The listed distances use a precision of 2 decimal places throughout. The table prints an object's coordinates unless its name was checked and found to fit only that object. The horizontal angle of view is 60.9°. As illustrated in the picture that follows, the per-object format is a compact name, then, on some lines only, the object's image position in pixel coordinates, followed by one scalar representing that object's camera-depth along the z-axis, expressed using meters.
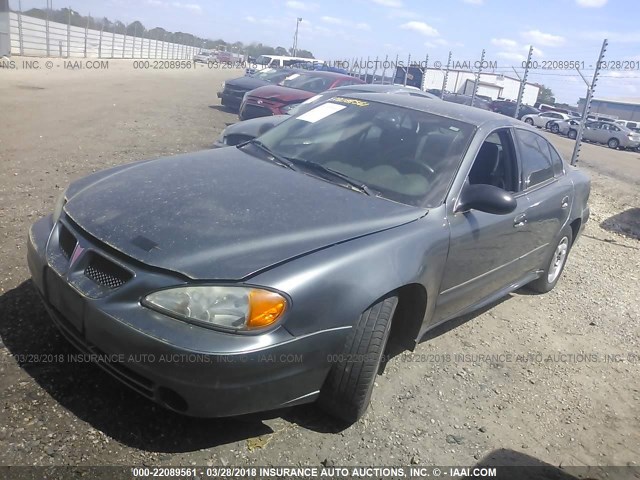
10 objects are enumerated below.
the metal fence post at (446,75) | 21.95
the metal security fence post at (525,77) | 15.10
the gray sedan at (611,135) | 30.20
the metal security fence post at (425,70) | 24.02
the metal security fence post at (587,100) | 11.06
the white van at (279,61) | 31.25
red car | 10.88
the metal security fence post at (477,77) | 18.95
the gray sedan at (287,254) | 2.30
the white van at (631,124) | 37.19
